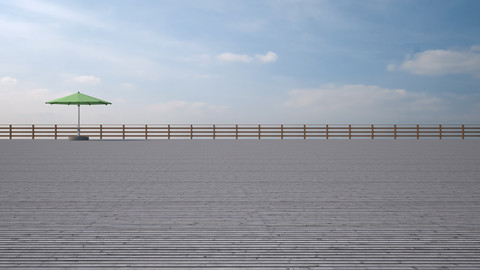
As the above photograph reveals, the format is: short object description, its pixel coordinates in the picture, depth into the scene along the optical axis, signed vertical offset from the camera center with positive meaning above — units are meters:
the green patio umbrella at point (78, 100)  24.97 +2.11
